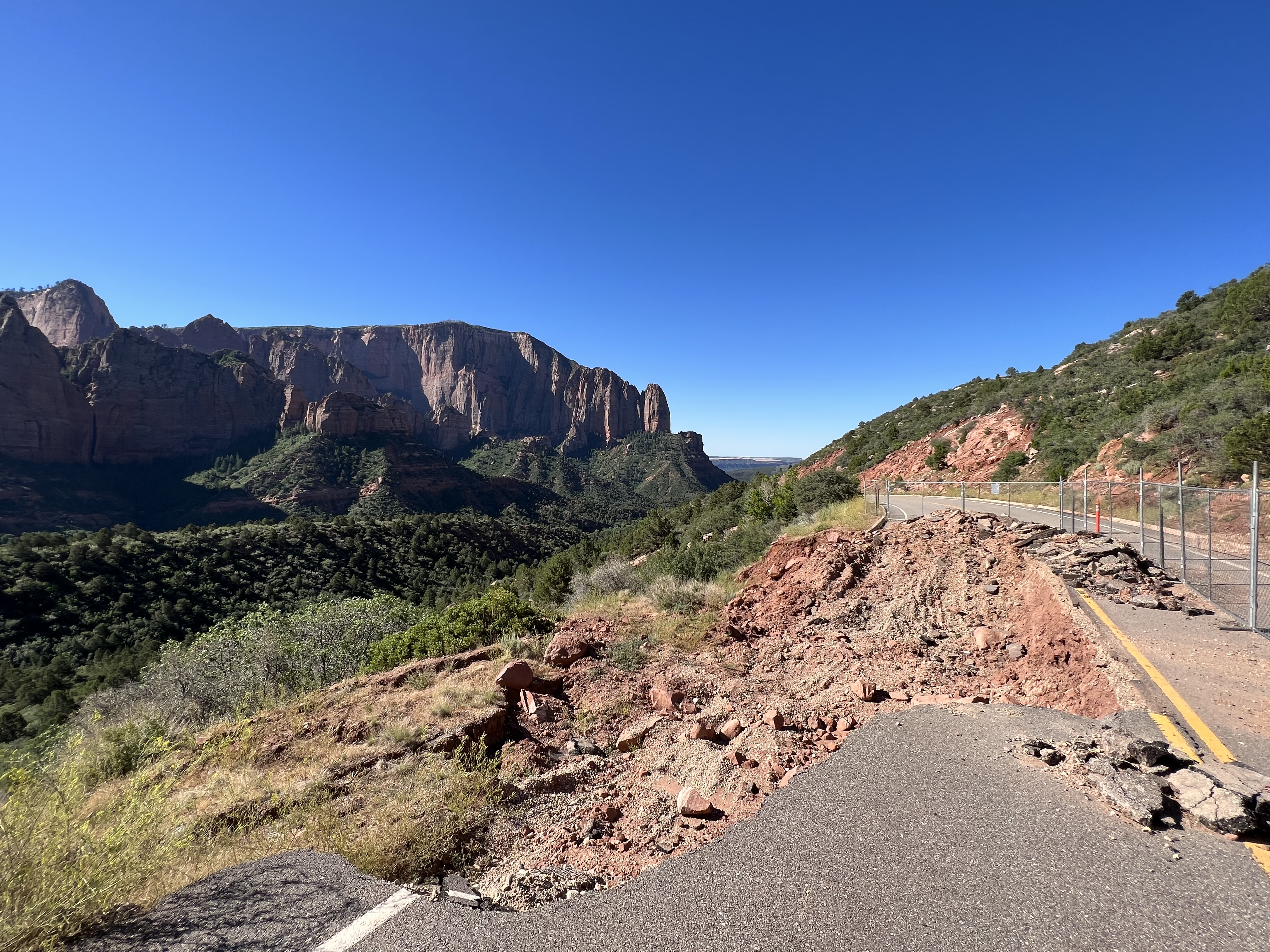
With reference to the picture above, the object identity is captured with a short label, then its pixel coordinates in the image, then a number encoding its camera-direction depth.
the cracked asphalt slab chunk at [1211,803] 3.12
